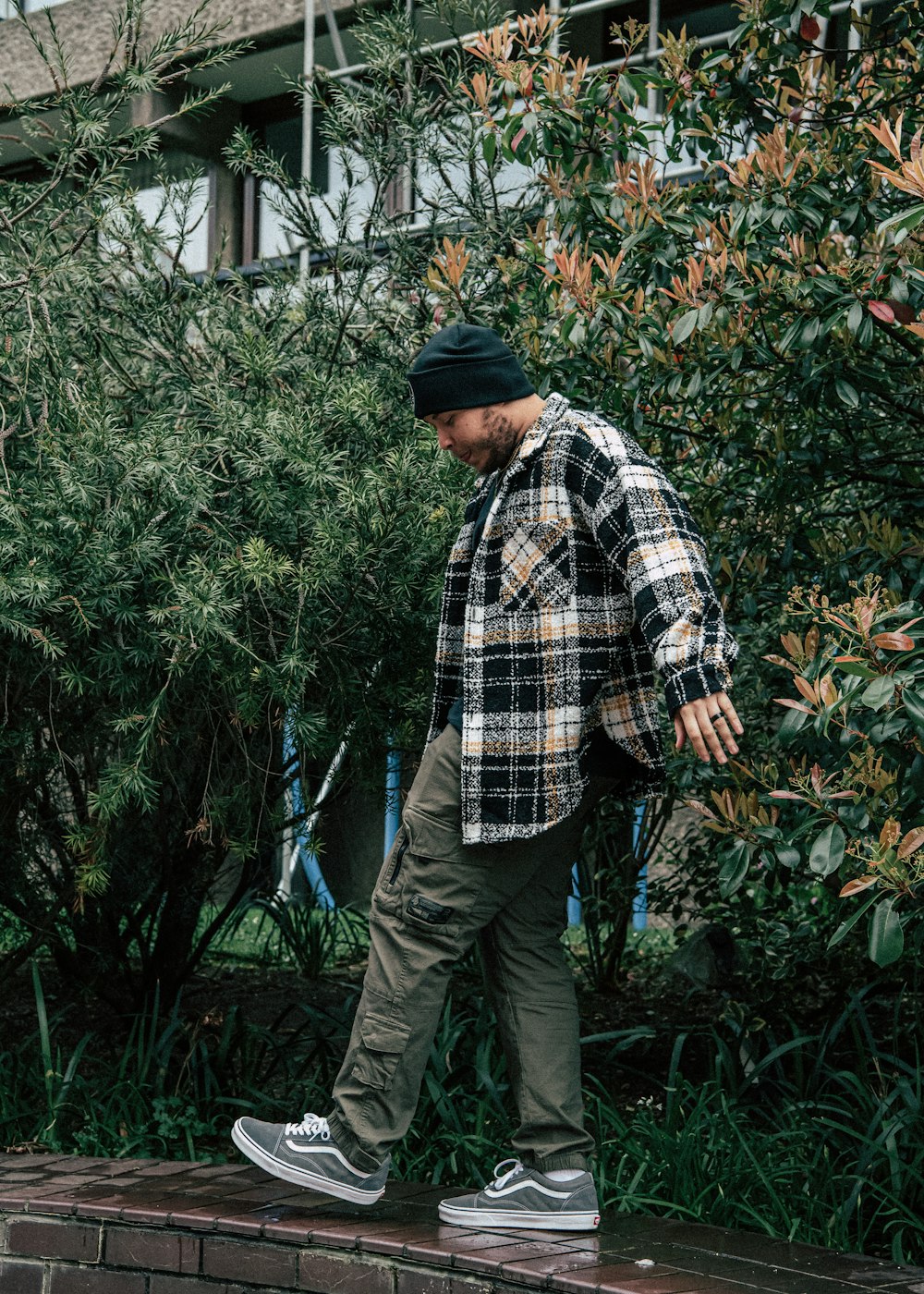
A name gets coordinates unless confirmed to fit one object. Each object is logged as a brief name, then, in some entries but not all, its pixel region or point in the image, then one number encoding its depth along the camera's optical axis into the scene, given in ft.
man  10.00
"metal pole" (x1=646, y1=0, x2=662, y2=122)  29.66
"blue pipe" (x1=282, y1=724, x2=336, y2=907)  12.96
